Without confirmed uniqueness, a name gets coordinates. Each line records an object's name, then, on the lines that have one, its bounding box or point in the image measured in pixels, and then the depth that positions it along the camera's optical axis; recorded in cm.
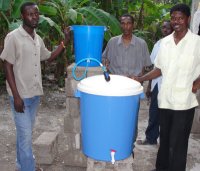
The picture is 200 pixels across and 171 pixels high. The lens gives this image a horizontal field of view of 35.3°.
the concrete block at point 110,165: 294
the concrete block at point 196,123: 387
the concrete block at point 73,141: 348
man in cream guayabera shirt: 247
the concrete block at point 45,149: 363
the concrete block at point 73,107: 341
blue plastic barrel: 248
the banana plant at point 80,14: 494
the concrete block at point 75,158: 359
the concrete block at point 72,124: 345
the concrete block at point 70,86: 334
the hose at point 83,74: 296
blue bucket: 299
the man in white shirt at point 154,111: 330
